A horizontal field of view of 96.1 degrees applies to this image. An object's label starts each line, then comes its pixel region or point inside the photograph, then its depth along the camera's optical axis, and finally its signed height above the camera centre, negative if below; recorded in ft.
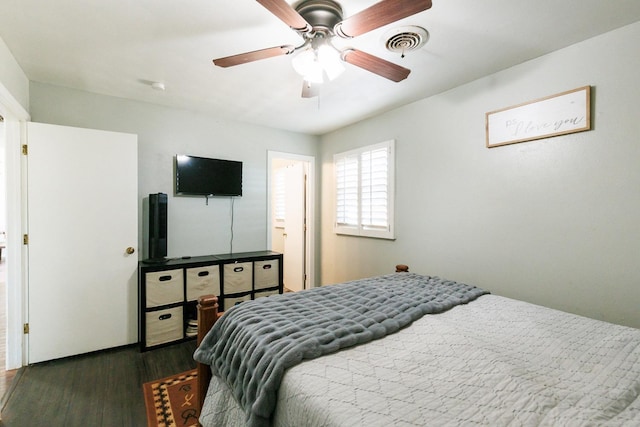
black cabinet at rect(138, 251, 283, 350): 8.93 -2.62
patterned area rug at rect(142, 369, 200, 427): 5.90 -4.28
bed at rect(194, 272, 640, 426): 2.86 -1.93
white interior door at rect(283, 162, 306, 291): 14.50 -0.84
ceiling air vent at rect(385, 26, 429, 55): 5.86 +3.70
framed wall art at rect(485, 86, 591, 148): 6.30 +2.28
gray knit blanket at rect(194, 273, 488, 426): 3.65 -1.78
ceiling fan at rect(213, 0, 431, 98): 4.09 +2.91
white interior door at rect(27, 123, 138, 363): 7.97 -0.85
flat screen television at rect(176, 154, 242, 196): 10.53 +1.35
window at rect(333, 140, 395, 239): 10.74 +0.87
